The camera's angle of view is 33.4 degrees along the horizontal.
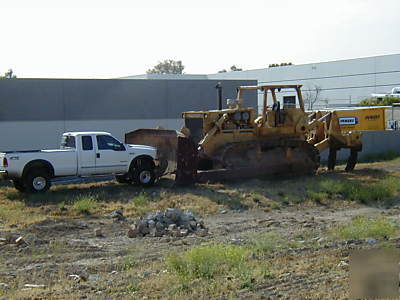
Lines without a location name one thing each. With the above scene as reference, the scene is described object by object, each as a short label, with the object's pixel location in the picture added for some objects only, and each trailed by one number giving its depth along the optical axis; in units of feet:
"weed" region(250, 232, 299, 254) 37.99
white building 217.15
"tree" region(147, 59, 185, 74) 408.10
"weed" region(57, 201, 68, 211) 57.81
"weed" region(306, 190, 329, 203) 63.62
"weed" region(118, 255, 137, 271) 35.27
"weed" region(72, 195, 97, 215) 56.85
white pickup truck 65.05
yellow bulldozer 72.64
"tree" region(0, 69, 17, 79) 227.67
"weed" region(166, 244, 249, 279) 31.12
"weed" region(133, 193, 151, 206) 60.64
